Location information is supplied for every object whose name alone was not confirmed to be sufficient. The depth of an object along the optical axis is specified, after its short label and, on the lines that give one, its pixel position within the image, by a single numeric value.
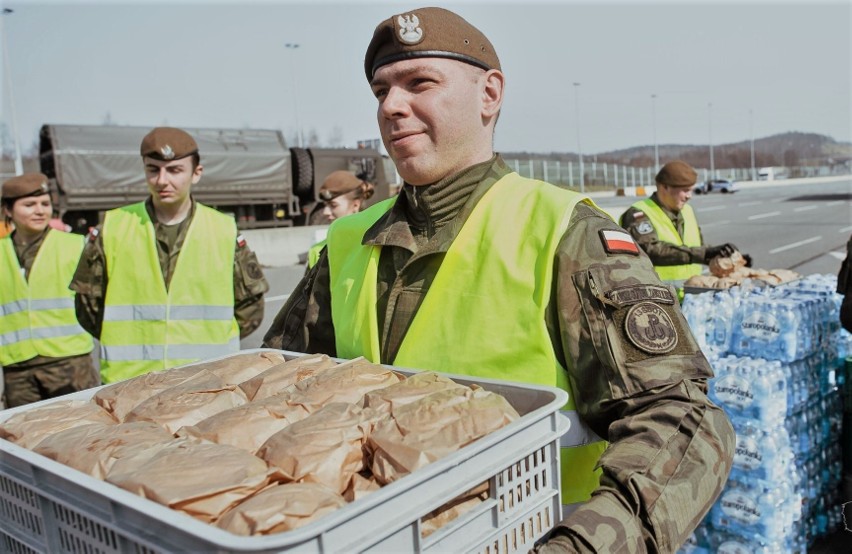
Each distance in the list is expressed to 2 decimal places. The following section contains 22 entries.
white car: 53.97
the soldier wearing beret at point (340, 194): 5.97
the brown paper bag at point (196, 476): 1.04
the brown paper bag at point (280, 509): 0.99
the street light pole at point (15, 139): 20.47
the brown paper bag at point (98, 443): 1.20
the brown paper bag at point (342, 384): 1.46
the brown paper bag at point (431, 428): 1.15
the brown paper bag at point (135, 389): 1.55
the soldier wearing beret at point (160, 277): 4.19
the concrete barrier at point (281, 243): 16.97
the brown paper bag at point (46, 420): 1.39
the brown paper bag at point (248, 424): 1.30
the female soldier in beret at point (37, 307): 5.27
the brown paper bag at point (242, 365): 1.70
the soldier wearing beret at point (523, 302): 1.37
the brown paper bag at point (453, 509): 1.11
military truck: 17.39
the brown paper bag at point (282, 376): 1.59
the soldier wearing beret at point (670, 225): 5.84
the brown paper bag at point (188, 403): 1.44
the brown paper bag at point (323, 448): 1.18
